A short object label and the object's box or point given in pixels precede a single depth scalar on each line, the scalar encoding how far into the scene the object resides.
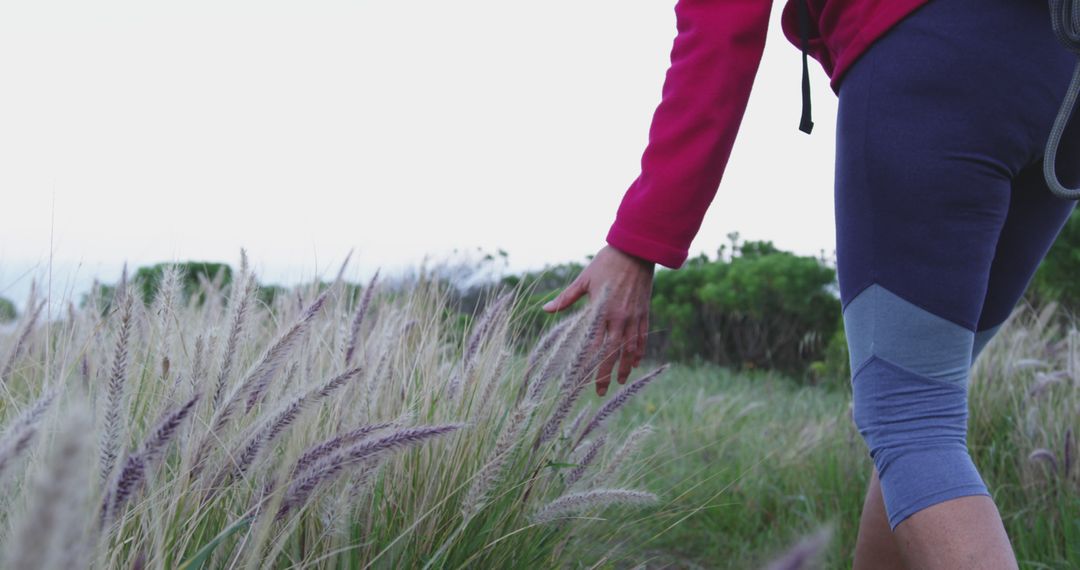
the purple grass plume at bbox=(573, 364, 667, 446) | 1.72
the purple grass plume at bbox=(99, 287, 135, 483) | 1.09
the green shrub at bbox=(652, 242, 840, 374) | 7.77
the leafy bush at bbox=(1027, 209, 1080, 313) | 6.32
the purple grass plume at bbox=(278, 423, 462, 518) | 1.10
